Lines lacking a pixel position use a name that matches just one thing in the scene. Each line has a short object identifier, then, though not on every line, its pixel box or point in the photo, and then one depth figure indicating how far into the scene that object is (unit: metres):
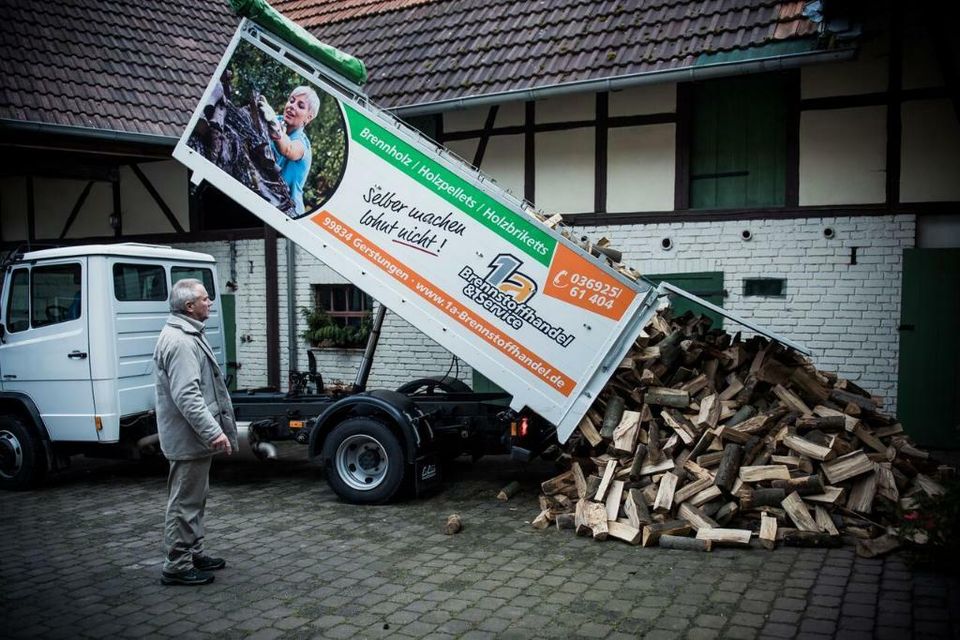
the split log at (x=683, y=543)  5.58
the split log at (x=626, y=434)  6.27
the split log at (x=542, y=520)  6.25
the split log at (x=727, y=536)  5.58
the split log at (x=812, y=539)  5.58
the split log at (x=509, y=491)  7.15
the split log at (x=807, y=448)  5.93
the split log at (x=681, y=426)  6.27
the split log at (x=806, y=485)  5.80
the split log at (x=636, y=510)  5.90
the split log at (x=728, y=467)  5.94
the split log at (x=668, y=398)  6.46
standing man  5.00
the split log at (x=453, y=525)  6.12
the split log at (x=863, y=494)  5.80
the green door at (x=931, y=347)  8.34
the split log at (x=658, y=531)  5.71
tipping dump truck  6.31
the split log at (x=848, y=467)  5.86
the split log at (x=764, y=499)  5.82
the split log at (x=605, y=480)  6.16
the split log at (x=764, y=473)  5.87
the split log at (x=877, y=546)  5.36
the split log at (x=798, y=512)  5.70
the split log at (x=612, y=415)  6.44
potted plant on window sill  11.48
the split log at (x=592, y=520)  5.89
